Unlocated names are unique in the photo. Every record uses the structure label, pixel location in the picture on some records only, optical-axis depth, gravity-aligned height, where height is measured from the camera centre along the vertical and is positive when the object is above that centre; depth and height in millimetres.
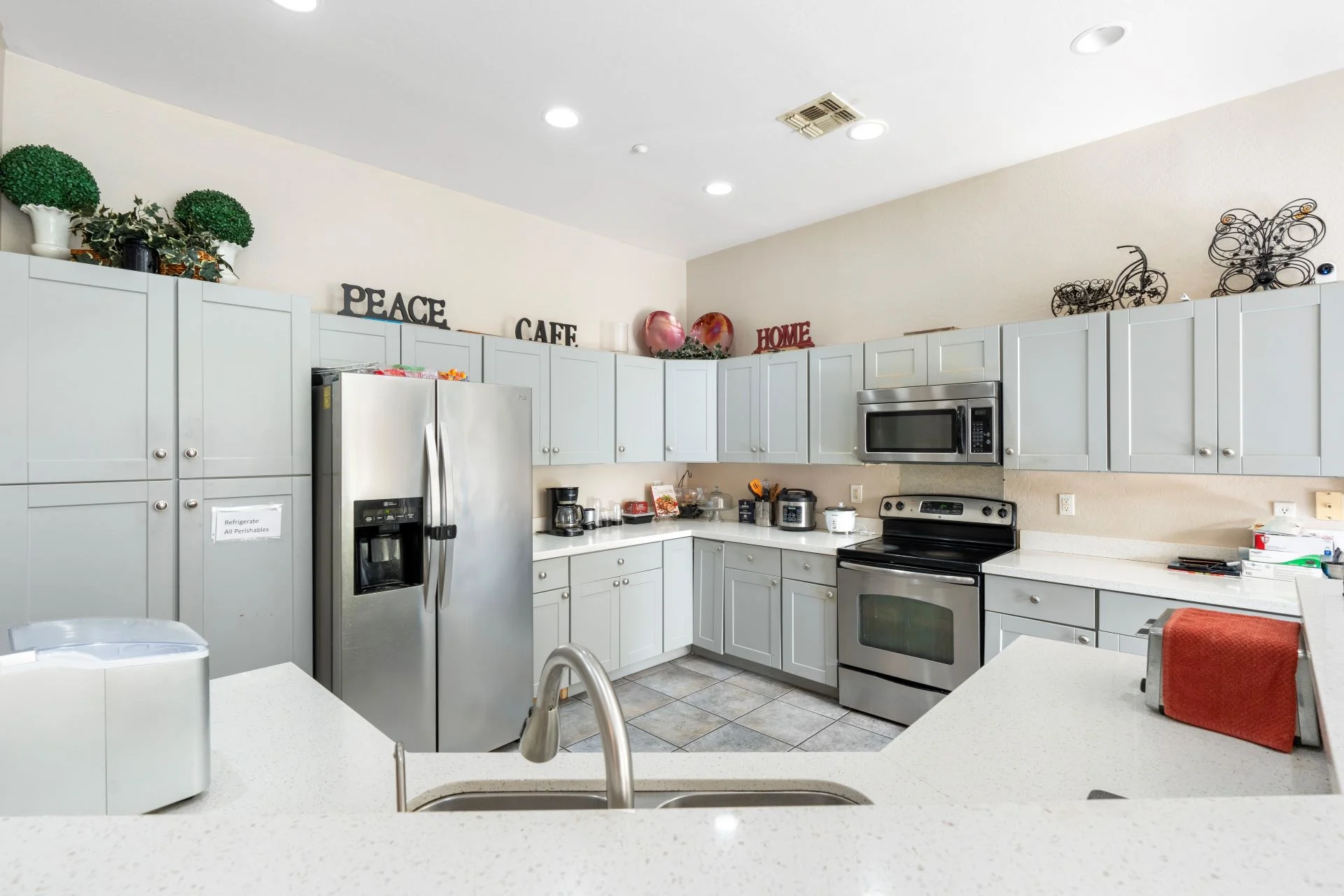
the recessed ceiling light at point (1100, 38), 2225 +1463
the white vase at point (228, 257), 2666 +850
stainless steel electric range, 3049 -797
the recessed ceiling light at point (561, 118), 2791 +1485
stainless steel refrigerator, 2531 -441
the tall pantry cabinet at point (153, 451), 2061 +8
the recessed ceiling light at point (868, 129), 2889 +1474
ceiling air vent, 2723 +1473
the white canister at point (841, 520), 3893 -436
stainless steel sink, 1021 -564
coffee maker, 3914 -380
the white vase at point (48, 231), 2264 +800
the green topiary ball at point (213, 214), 2623 +992
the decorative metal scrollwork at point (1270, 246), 2570 +828
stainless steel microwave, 3143 +123
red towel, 1226 -461
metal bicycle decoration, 2926 +733
